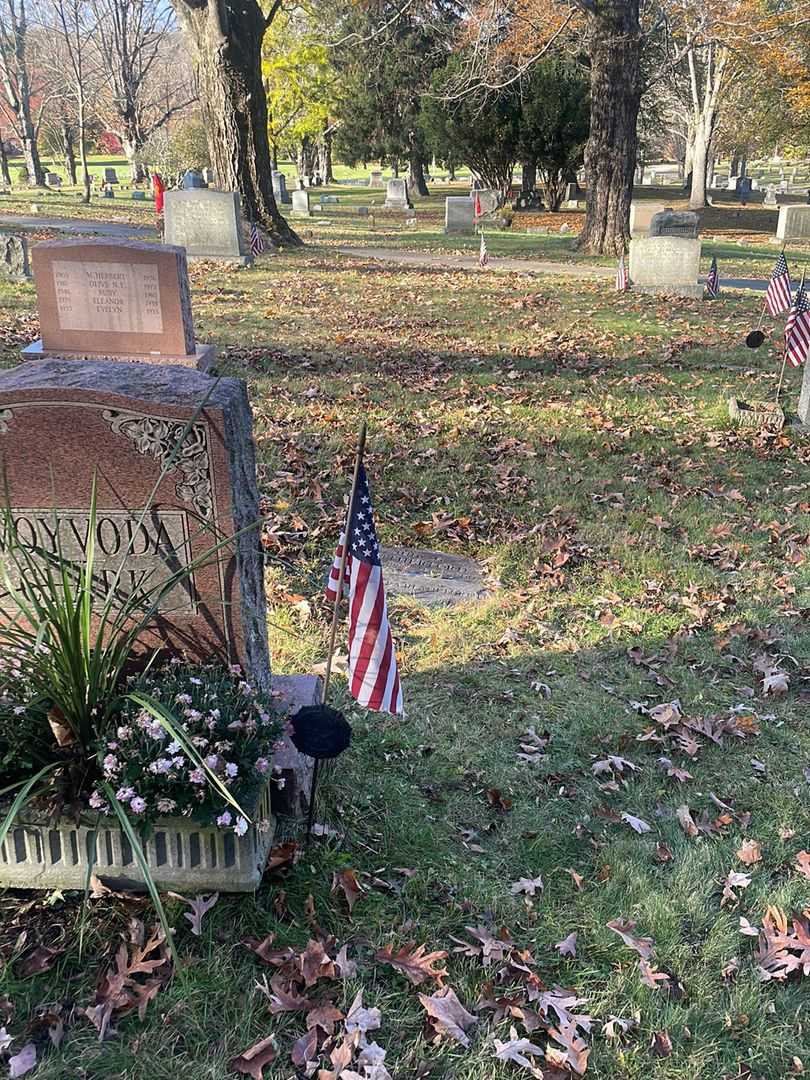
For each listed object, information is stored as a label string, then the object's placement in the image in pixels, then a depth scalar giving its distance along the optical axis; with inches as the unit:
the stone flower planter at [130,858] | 117.6
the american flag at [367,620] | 129.5
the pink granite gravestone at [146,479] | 124.3
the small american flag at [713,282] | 641.6
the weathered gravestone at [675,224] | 714.2
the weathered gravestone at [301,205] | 1387.8
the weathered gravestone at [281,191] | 1649.6
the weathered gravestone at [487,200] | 1256.0
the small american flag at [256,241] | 790.5
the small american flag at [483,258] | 800.3
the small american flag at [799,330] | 354.0
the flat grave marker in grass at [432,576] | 225.3
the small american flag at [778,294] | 455.2
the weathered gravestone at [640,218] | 890.7
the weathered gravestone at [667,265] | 654.5
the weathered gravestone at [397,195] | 1620.3
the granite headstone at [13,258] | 603.8
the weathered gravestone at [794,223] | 1101.1
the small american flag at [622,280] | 664.2
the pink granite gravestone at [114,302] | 361.7
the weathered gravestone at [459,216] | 1149.7
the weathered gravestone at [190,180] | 1005.2
